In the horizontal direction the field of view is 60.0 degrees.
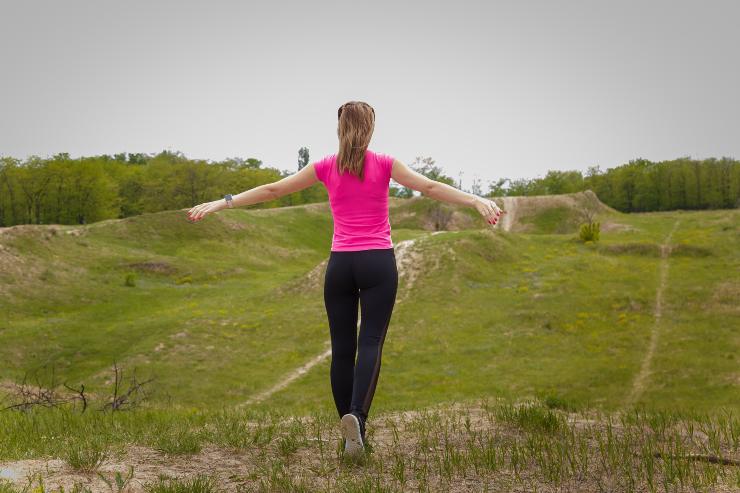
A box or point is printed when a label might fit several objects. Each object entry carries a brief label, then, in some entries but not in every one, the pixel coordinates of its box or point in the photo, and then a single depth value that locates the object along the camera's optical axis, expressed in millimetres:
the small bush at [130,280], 45484
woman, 6215
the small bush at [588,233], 49219
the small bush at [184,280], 49375
